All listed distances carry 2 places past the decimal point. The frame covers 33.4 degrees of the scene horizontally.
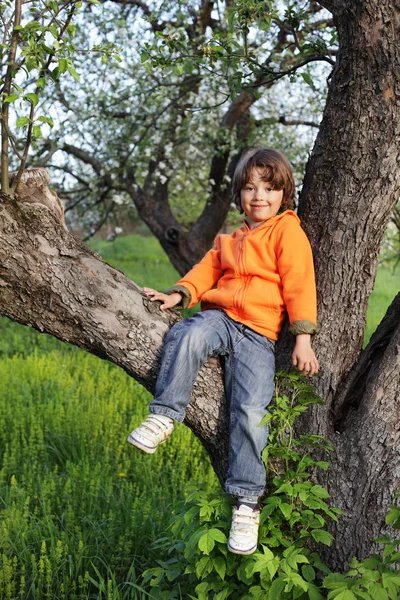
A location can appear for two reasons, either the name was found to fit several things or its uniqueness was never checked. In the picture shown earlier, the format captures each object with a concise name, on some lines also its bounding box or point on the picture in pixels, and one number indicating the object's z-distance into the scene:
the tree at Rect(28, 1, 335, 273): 6.56
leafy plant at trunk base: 2.21
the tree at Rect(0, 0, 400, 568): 2.33
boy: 2.34
